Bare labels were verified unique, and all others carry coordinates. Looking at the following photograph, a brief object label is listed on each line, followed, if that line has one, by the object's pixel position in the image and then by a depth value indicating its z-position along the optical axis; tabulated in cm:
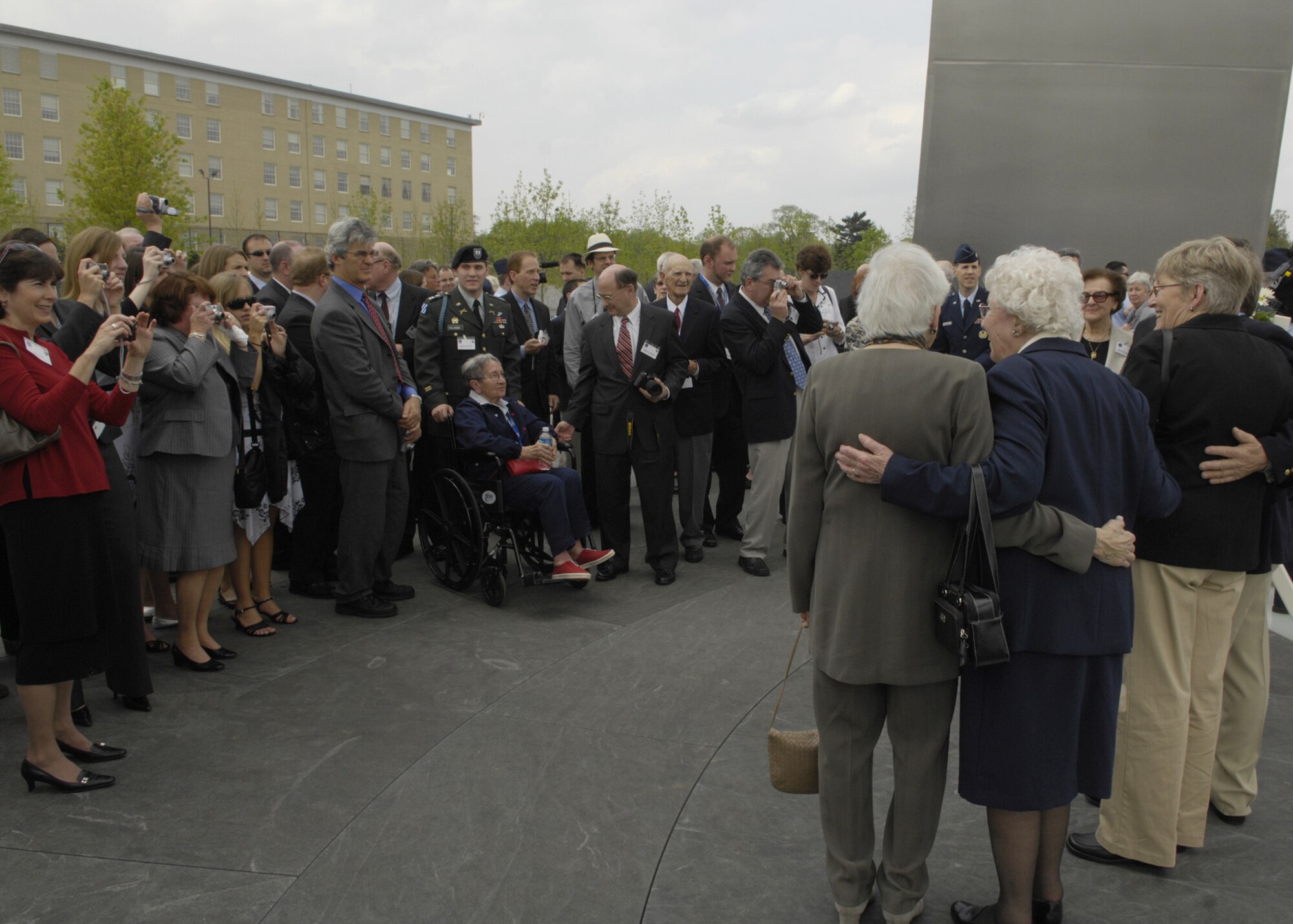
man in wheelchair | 554
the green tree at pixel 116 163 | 3316
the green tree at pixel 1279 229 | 5516
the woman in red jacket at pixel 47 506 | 329
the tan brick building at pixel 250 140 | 6219
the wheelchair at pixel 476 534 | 553
